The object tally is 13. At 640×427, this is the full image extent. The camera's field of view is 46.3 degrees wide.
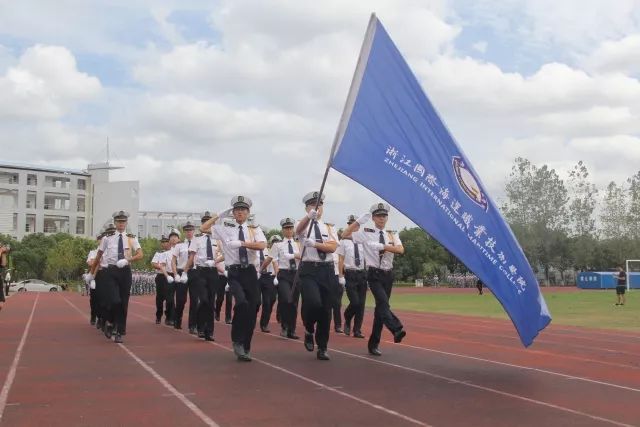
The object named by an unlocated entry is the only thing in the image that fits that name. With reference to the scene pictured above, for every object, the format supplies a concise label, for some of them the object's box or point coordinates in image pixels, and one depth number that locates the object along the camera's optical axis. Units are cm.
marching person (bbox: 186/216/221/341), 1305
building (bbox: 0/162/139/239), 9688
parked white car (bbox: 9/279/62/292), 5962
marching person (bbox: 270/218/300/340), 1363
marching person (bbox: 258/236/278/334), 1479
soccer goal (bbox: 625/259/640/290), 5588
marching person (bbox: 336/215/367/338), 1348
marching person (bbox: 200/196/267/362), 959
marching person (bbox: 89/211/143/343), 1203
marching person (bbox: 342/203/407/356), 973
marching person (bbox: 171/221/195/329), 1477
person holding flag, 943
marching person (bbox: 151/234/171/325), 1662
